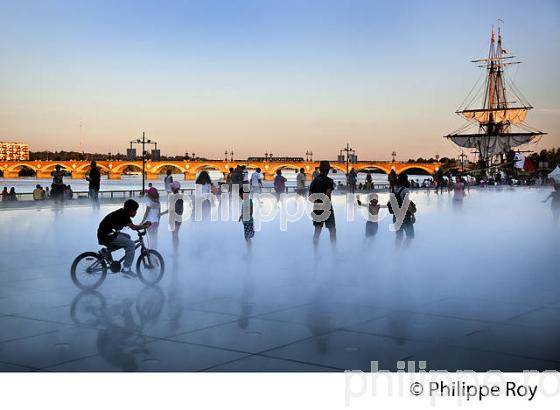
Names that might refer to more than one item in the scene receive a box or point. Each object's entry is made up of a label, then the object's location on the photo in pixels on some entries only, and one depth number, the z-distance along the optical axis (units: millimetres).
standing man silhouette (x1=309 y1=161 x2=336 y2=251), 13891
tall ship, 88438
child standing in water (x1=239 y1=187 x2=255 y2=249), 14227
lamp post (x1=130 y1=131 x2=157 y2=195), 51188
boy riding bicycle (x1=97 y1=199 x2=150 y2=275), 10211
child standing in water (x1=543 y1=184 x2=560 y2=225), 21719
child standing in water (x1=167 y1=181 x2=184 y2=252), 16188
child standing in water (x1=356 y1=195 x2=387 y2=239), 15492
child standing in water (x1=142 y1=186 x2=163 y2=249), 14664
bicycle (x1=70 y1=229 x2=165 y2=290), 10188
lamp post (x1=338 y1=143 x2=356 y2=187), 69369
